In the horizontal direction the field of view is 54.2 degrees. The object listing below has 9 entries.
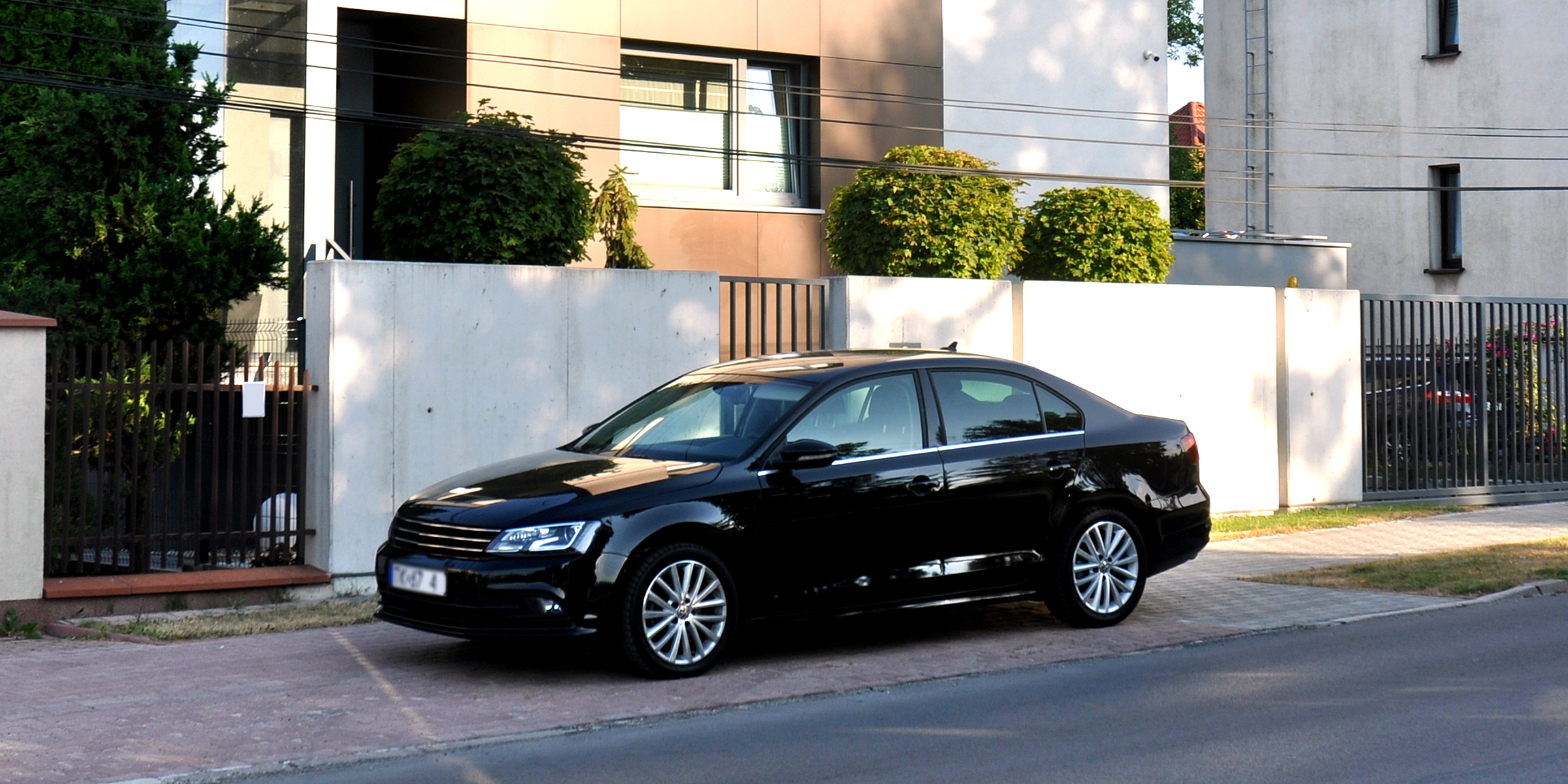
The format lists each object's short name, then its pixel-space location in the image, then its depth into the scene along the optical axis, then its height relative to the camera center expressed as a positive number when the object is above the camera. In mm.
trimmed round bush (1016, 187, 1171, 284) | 16219 +1948
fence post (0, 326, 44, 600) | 9758 -294
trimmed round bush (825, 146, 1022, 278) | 15484 +2024
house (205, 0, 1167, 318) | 16922 +3954
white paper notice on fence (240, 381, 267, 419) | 10734 +134
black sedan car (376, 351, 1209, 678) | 7762 -508
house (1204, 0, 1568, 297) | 29406 +5913
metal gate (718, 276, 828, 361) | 13188 +906
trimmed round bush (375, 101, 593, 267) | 12500 +1833
